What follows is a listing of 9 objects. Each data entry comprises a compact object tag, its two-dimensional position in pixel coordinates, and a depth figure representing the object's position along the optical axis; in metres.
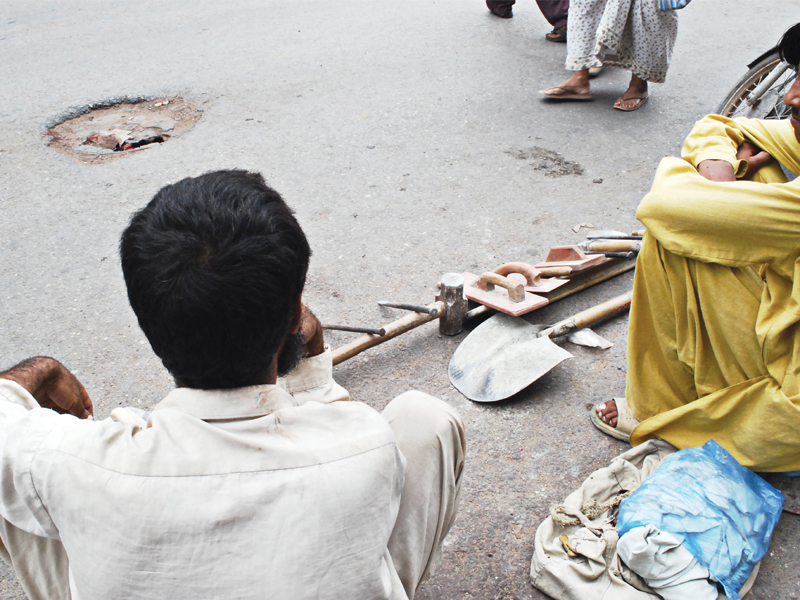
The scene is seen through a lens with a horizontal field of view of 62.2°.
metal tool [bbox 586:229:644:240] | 3.01
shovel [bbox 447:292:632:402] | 2.35
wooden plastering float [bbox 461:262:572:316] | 2.54
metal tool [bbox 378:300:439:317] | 2.51
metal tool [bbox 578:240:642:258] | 2.78
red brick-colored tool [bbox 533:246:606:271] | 2.78
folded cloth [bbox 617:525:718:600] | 1.62
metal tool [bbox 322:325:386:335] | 2.37
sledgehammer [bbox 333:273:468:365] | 2.39
